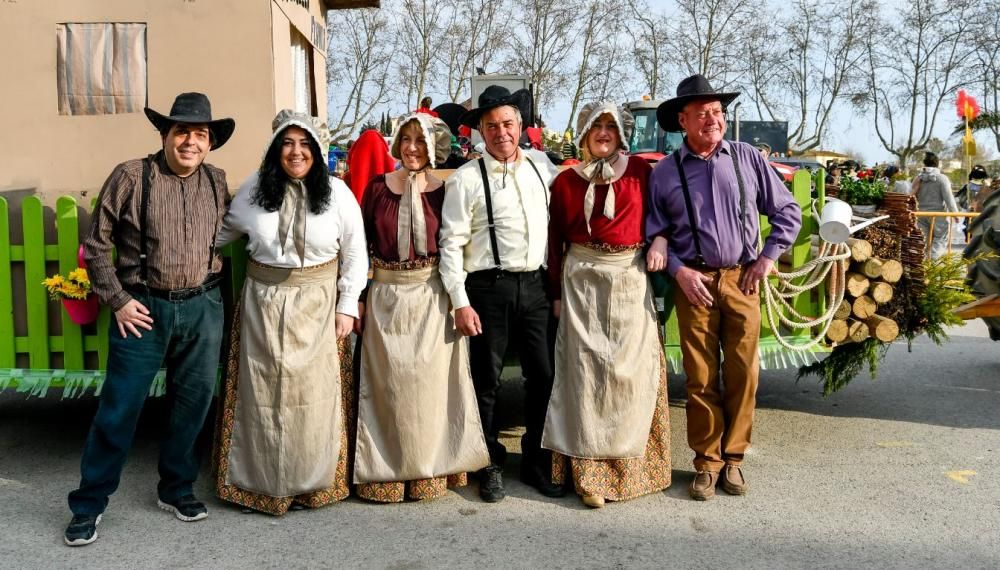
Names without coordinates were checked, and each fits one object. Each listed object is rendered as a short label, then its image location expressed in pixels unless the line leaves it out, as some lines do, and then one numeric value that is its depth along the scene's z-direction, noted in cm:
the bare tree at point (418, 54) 3056
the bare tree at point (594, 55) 3203
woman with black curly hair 384
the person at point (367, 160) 490
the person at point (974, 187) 1559
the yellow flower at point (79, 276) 427
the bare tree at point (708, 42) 3164
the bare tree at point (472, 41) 3092
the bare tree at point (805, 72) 3362
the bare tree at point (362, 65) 3042
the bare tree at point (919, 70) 3266
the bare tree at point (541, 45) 3110
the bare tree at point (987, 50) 3191
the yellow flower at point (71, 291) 425
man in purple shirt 402
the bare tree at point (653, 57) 3212
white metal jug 457
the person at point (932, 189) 1161
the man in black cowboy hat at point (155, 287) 363
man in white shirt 396
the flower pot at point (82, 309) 430
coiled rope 475
